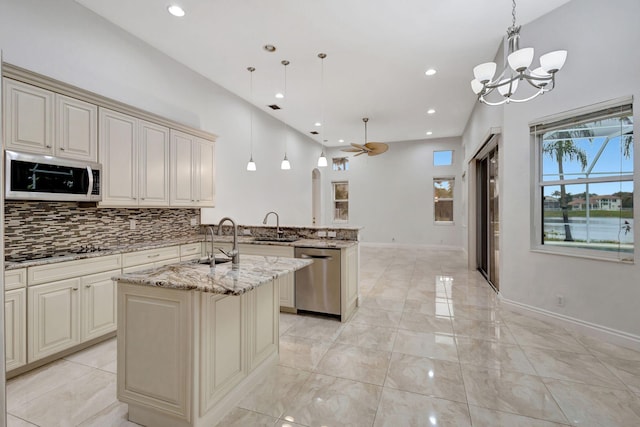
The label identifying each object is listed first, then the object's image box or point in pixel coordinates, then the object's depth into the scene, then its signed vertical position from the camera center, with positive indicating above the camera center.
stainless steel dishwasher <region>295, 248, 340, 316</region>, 3.52 -0.76
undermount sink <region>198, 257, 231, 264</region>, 2.31 -0.34
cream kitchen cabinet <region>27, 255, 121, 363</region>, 2.41 -0.75
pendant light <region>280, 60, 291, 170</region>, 4.42 +2.22
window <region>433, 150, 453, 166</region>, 9.27 +1.76
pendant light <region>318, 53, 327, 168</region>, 4.24 +2.22
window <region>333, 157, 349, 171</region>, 10.35 +1.78
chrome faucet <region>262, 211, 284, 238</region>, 4.18 -0.22
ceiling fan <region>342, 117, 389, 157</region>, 6.40 +1.45
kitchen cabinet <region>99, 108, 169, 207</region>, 3.13 +0.62
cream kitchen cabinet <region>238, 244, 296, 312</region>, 3.69 -0.75
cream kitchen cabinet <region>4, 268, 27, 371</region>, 2.25 -0.75
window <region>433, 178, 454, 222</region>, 9.34 +0.53
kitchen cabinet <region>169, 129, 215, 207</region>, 3.93 +0.62
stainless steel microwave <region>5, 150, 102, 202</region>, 2.40 +0.33
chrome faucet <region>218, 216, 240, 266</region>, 2.11 -0.27
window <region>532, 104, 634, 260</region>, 2.87 +0.33
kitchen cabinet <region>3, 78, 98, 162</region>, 2.42 +0.82
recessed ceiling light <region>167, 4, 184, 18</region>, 3.20 +2.19
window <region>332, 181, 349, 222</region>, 10.46 +0.50
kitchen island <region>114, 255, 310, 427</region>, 1.70 -0.74
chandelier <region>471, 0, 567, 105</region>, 2.32 +1.19
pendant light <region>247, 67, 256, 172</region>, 4.65 +1.86
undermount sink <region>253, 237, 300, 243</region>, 3.96 -0.31
